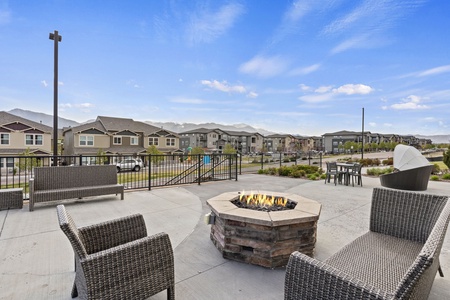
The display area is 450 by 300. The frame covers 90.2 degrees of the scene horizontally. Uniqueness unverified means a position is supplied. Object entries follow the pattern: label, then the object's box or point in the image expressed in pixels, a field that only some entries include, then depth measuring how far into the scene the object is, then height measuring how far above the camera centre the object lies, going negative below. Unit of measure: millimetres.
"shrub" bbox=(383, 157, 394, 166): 17406 -1040
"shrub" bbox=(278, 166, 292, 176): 10641 -1123
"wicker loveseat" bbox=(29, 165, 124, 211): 4602 -850
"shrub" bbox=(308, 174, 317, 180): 9720 -1260
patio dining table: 8320 -919
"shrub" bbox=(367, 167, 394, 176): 11159 -1152
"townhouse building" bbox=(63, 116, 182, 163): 28500 +1105
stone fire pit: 2461 -988
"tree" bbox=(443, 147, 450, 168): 11594 -444
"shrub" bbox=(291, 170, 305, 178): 10289 -1205
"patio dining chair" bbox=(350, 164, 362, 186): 8227 -840
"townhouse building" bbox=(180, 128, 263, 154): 58094 +2035
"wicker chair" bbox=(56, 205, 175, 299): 1526 -904
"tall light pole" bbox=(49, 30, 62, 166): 5980 +1626
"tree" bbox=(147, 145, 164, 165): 29694 -441
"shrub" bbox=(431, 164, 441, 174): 11720 -1076
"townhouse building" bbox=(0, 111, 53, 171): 23375 +920
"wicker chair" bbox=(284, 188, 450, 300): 1136 -805
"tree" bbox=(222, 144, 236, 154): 42244 -411
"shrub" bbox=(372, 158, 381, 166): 17438 -1087
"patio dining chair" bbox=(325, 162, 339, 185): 8461 -878
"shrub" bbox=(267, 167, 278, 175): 11297 -1204
